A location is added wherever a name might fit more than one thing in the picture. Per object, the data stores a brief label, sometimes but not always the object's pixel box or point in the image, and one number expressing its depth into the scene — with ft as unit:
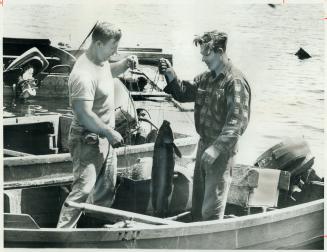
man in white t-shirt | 16.10
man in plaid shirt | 16.31
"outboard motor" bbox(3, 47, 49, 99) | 18.21
